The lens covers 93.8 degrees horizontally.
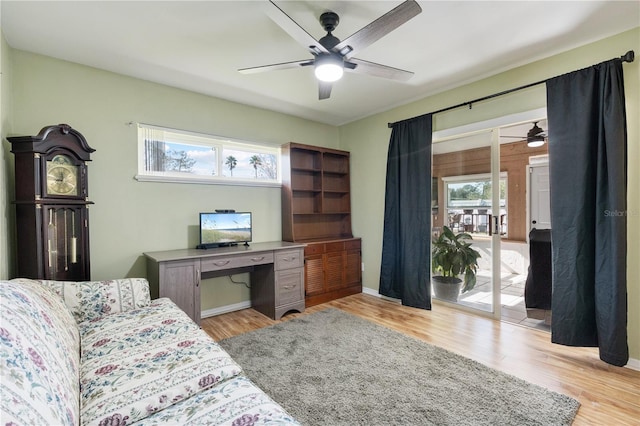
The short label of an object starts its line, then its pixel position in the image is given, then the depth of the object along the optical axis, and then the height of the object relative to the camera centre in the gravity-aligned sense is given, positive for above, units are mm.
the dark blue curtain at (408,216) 3561 -96
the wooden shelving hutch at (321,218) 3896 -118
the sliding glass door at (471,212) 3252 -51
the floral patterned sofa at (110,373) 925 -731
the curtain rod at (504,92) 2254 +1128
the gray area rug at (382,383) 1756 -1212
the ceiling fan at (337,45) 1691 +1088
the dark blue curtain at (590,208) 2250 -15
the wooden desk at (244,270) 2707 -627
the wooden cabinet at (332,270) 3793 -811
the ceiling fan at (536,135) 3665 +878
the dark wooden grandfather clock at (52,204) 2162 +73
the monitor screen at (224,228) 3273 -199
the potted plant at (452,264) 3490 -667
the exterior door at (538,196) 4641 +175
